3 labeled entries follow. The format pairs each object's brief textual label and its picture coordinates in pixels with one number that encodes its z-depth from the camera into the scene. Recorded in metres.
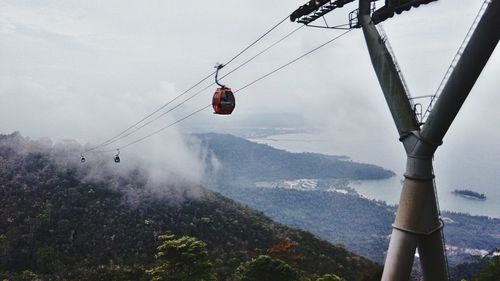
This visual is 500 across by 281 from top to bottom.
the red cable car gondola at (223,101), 21.59
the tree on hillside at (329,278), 43.47
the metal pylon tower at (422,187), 10.70
